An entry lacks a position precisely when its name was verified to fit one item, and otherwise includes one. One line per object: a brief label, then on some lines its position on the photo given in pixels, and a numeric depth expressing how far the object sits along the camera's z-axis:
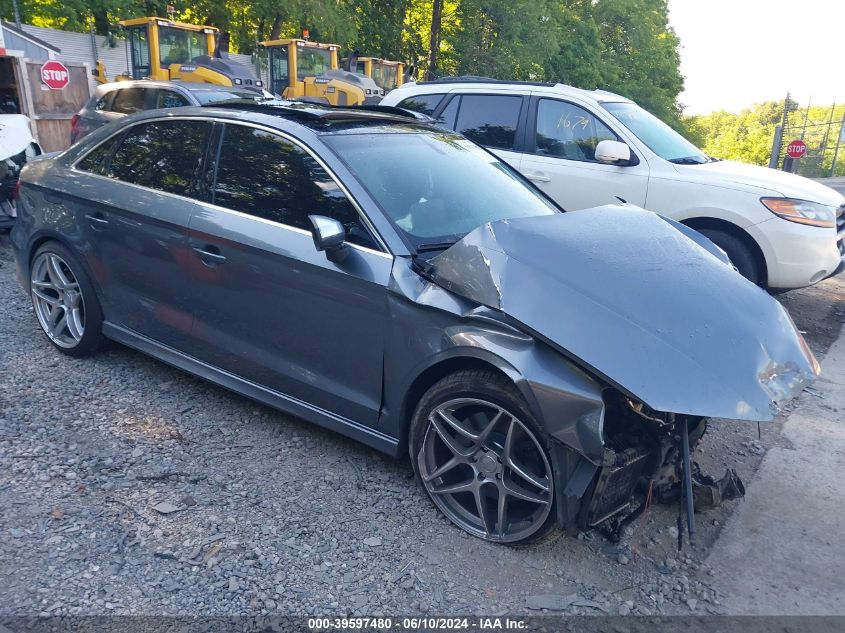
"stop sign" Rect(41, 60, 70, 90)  12.54
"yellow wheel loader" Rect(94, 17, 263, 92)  14.02
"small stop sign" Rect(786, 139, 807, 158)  19.34
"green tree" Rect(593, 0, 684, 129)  34.38
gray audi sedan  2.76
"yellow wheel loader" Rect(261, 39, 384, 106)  16.03
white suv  6.00
